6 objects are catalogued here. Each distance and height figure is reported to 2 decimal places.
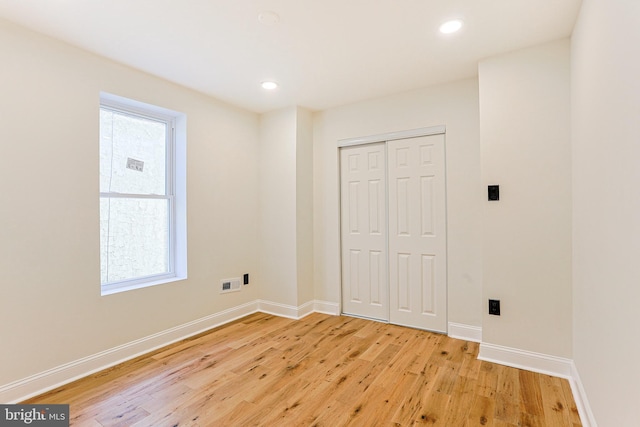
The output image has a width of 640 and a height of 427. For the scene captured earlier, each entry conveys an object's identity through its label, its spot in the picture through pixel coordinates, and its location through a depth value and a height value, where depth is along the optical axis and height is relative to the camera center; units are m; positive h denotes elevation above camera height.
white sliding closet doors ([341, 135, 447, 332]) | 3.11 -0.17
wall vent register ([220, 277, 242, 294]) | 3.48 -0.79
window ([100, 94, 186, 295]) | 2.64 +0.20
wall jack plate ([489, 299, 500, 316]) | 2.45 -0.74
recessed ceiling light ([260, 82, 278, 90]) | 3.01 +1.31
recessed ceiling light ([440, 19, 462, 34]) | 2.05 +1.29
